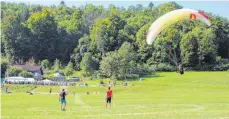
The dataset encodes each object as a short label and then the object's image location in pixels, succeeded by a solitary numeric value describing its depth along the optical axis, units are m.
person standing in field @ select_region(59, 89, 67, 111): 30.92
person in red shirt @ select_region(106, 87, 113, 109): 31.83
